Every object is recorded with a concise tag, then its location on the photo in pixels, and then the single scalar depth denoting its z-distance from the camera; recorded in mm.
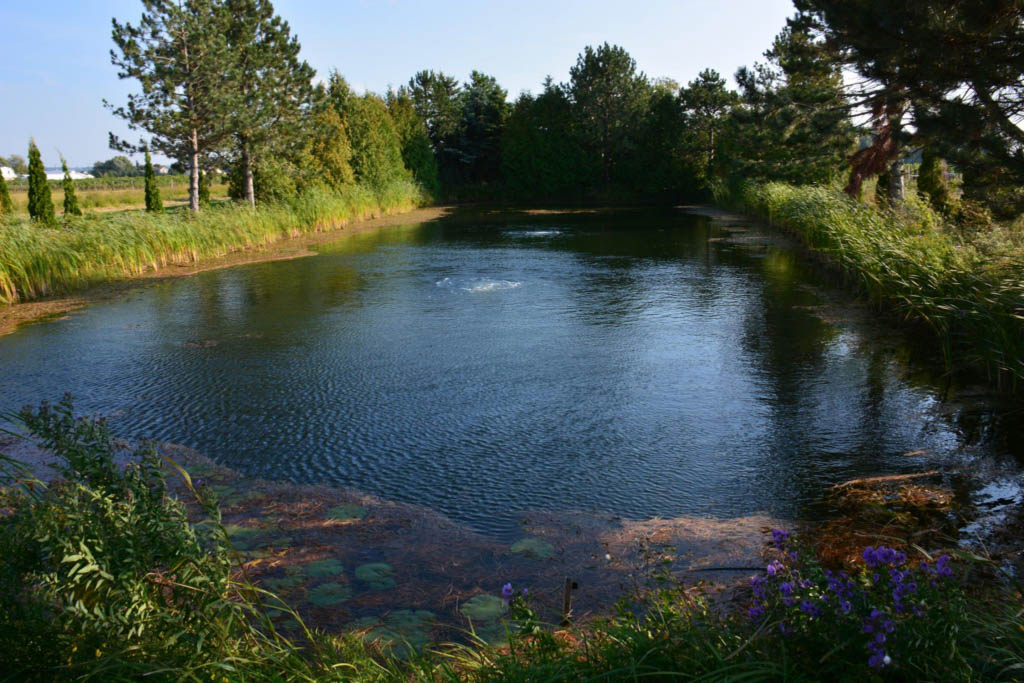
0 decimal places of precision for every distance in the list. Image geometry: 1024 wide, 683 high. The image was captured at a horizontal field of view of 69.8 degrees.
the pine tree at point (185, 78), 19203
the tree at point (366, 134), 31453
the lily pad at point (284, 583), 3998
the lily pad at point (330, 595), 3852
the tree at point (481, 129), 50156
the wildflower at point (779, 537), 2734
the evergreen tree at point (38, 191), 18797
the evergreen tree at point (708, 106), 43062
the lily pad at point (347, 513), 4832
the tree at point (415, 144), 41781
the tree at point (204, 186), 27031
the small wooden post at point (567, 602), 3152
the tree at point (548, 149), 48156
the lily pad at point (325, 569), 4145
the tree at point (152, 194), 23250
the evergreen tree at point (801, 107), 17016
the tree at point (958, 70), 6429
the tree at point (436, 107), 49844
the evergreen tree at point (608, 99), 46438
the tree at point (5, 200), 17250
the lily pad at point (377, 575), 4020
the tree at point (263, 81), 23125
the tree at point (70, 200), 22264
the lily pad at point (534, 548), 4250
